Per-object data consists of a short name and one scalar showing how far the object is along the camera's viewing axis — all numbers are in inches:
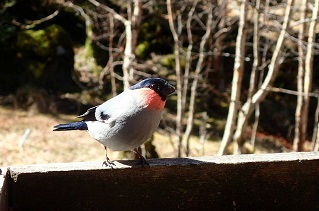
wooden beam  54.4
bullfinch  58.3
